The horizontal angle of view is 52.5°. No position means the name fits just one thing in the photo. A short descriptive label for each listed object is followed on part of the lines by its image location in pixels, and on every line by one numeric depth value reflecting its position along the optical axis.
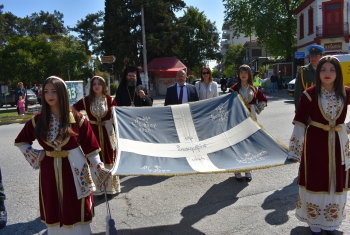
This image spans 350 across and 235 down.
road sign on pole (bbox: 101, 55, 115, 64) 19.17
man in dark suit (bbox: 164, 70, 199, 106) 6.63
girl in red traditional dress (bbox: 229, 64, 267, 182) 6.15
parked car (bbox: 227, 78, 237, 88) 35.87
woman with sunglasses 6.62
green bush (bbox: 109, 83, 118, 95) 40.48
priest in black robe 6.56
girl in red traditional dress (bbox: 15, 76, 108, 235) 3.40
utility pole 29.87
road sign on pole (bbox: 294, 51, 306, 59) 22.06
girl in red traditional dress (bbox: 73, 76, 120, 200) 5.48
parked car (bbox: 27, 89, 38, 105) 25.96
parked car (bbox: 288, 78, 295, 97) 21.43
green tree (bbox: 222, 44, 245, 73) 70.59
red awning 34.19
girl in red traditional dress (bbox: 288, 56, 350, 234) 3.88
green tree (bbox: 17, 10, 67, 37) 63.75
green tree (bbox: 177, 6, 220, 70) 42.31
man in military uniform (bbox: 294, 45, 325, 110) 5.55
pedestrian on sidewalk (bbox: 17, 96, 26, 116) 18.91
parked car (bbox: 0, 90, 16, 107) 30.73
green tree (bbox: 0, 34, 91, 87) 28.61
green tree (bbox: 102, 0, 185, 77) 33.09
